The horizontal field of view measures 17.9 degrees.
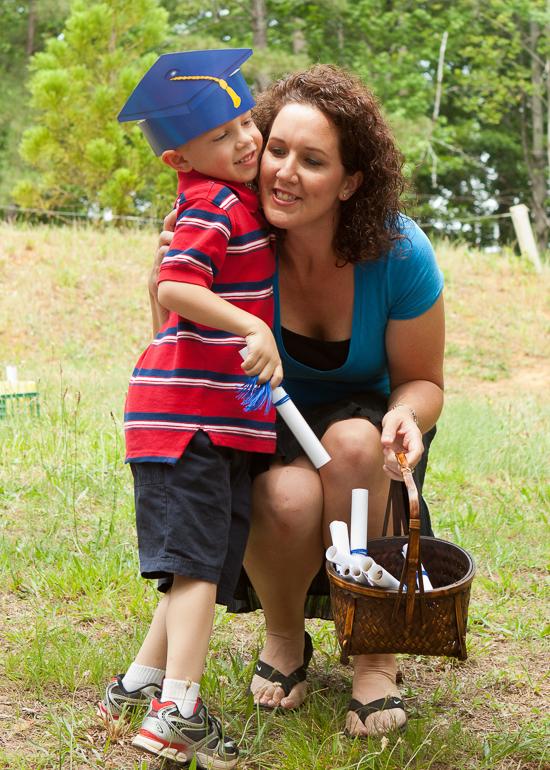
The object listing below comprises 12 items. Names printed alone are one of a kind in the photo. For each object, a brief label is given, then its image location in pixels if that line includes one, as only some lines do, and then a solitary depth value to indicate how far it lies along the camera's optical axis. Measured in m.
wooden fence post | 9.77
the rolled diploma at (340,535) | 2.52
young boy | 2.48
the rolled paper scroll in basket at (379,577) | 2.45
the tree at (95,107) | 11.06
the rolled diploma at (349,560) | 2.46
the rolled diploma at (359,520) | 2.55
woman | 2.63
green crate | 4.14
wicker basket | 2.41
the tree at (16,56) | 16.84
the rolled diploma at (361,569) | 2.46
